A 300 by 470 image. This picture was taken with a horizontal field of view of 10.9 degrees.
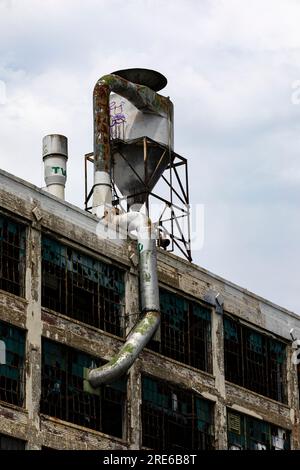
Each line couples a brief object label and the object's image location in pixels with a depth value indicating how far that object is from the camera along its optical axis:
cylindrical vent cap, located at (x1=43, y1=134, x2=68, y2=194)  54.00
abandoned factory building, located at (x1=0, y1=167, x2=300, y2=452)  47.50
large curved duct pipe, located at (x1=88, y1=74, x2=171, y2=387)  49.44
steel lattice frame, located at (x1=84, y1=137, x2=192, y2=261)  56.83
